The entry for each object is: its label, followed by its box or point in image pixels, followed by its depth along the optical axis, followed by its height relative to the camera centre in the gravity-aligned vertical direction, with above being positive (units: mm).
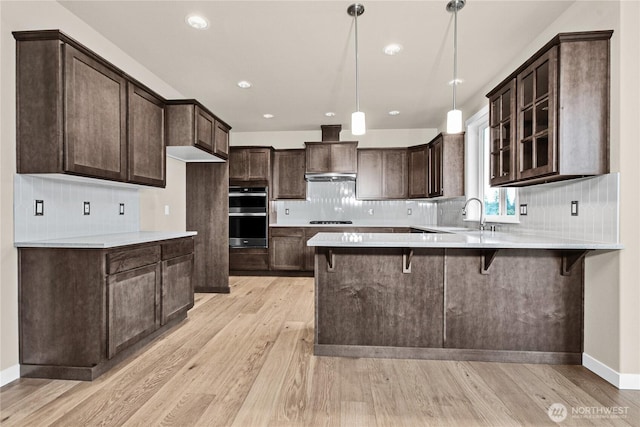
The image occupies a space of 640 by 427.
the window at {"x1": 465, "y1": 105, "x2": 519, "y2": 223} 3746 +502
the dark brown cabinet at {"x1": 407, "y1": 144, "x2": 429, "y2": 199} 5352 +665
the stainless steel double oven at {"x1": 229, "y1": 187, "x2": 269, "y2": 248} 5555 -109
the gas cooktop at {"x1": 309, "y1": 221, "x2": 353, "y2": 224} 5921 -200
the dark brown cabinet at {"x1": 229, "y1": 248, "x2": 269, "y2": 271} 5598 -802
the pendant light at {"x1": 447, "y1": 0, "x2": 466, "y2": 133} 2432 +729
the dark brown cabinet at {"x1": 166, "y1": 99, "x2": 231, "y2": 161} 3398 +877
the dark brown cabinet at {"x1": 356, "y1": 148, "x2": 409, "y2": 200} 5801 +669
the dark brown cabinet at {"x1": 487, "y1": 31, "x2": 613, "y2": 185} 2092 +686
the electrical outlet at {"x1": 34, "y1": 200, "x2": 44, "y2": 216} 2264 +12
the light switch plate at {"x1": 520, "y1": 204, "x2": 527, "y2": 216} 3053 +16
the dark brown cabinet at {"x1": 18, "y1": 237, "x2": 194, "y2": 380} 2154 -662
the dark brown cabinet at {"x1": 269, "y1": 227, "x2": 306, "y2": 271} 5594 -647
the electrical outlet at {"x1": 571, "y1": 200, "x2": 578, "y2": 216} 2373 +31
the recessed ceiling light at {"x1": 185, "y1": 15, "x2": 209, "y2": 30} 2605 +1518
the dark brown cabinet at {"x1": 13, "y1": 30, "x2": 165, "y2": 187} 2100 +689
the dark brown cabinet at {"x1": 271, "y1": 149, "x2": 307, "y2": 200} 5887 +639
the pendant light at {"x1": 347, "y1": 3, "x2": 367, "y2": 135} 2495 +723
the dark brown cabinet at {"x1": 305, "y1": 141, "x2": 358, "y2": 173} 5652 +923
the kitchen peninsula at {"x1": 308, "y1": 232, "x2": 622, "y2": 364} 2398 -673
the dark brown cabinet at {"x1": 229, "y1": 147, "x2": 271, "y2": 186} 5645 +799
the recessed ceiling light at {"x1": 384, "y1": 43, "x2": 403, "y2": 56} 3027 +1516
